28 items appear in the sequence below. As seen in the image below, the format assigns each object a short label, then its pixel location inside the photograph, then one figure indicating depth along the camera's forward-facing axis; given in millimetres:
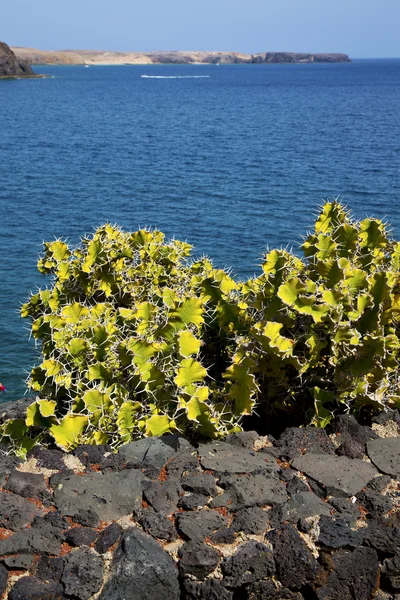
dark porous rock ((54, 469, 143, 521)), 4742
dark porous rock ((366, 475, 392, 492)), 4969
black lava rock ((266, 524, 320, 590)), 4301
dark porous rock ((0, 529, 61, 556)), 4324
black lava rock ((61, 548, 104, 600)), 4090
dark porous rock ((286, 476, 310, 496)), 4902
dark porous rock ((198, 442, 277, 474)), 5129
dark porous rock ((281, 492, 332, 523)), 4625
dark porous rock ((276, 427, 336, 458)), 5445
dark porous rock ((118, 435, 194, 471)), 5199
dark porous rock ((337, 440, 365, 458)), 5434
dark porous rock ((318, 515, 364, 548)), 4390
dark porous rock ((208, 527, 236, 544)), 4434
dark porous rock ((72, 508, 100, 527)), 4605
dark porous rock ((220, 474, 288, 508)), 4770
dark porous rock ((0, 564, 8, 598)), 4109
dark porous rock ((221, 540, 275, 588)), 4234
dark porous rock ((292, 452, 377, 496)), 4949
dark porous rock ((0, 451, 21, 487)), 5110
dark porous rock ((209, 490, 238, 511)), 4754
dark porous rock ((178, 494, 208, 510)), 4730
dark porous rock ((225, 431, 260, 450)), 5578
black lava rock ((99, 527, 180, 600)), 4137
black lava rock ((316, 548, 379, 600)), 4352
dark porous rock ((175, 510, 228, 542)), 4445
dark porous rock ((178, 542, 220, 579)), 4238
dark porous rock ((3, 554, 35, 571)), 4227
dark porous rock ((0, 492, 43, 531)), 4582
